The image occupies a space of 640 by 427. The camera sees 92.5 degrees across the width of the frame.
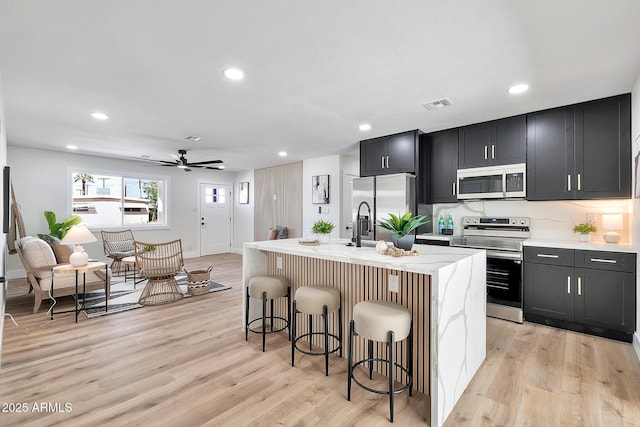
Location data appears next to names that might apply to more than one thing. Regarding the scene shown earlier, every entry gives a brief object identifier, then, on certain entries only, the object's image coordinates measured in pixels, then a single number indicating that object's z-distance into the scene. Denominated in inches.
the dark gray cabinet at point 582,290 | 114.7
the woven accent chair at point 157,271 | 162.7
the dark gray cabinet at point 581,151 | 121.3
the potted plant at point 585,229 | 133.8
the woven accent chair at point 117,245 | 226.2
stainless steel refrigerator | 169.5
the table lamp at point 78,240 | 135.3
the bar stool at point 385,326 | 72.4
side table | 135.1
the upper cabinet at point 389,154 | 172.9
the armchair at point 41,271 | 144.9
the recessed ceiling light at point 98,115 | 141.4
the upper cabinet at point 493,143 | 145.1
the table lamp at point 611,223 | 130.4
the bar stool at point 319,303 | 91.9
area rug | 149.5
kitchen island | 70.0
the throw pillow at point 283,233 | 279.0
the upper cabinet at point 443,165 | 167.8
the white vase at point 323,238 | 116.3
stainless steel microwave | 145.1
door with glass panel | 324.5
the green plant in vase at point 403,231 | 92.9
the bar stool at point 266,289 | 108.7
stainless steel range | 136.1
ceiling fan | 210.4
